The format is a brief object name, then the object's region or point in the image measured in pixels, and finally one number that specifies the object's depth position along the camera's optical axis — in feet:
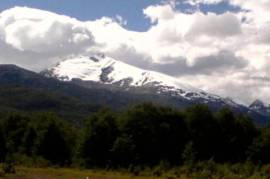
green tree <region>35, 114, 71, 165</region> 321.73
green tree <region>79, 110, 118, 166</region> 305.96
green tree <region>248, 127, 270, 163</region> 330.95
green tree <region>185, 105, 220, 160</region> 332.19
